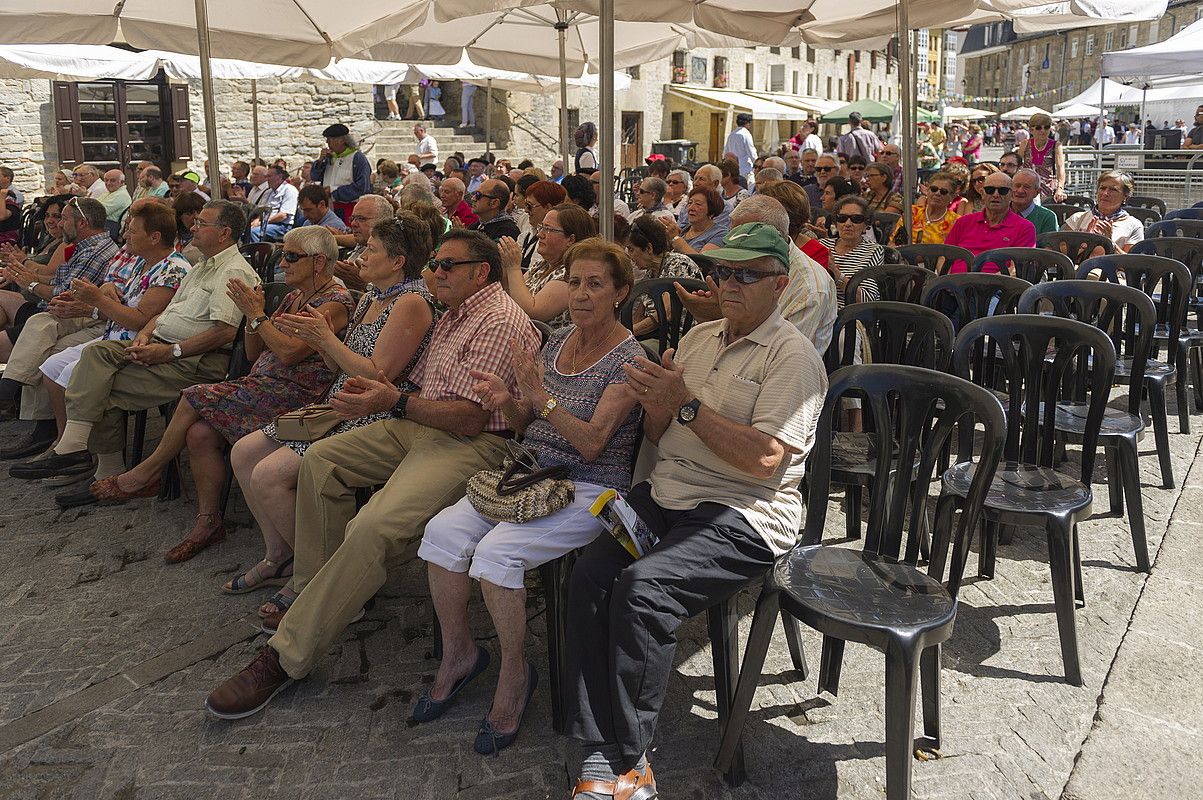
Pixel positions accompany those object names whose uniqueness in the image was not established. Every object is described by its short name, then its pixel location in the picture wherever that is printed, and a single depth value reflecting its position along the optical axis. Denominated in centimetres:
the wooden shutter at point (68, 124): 1861
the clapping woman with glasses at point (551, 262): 440
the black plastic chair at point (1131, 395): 396
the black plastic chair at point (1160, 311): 479
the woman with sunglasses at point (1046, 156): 996
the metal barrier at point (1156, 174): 1174
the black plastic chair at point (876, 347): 367
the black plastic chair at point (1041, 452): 320
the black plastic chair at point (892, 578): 247
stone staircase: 2281
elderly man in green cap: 256
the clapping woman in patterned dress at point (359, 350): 376
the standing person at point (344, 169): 934
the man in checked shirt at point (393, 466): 318
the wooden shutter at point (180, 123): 1995
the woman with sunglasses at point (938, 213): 718
